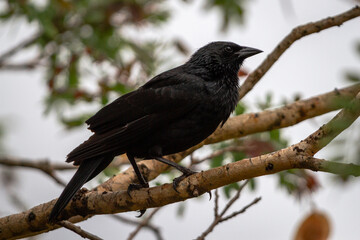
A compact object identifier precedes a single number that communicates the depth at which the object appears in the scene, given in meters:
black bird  7.52
